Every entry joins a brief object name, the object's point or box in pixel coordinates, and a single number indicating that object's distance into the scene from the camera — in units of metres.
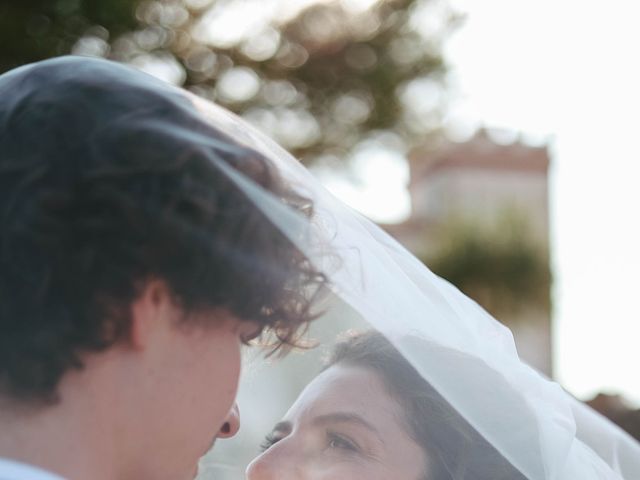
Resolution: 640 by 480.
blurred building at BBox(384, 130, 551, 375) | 17.09
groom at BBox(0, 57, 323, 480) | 1.29
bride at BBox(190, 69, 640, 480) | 1.75
